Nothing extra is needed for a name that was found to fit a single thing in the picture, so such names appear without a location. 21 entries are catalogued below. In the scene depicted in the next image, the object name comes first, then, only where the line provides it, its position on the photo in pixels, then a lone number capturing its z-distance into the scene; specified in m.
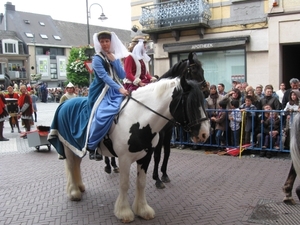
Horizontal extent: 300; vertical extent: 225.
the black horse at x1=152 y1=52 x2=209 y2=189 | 4.11
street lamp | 19.07
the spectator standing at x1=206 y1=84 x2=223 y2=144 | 9.04
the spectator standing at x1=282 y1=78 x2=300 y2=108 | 8.15
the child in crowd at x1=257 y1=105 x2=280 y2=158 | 8.03
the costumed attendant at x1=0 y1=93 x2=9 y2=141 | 12.24
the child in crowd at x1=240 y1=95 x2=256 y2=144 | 8.28
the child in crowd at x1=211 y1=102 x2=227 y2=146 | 8.73
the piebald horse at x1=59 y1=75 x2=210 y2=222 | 3.92
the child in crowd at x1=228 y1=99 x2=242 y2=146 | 8.50
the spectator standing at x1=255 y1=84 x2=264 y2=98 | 9.29
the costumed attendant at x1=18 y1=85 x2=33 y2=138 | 12.73
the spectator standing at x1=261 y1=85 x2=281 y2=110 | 8.27
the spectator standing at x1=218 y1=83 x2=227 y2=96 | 9.83
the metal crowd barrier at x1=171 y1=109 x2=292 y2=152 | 7.90
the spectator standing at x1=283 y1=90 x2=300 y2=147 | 7.61
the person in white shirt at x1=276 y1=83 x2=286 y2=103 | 9.77
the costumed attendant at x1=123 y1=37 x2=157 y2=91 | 5.49
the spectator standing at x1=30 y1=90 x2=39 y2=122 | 17.44
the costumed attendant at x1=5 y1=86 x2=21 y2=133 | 13.92
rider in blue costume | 4.43
